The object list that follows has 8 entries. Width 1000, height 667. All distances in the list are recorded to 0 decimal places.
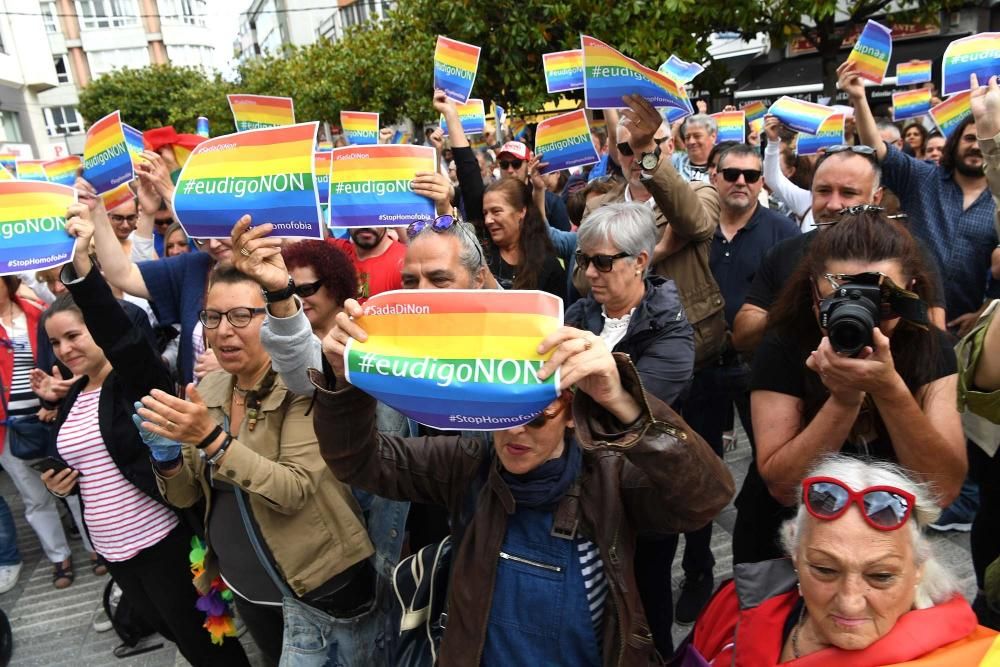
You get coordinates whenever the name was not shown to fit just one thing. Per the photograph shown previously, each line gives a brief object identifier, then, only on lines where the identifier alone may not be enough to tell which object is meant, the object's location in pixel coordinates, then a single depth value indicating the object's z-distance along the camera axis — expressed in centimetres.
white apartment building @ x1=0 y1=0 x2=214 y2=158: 4781
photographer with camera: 163
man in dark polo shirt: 340
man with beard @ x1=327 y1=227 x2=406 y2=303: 366
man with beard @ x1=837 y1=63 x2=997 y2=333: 349
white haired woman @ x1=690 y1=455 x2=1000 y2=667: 144
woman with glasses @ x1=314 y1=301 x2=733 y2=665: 166
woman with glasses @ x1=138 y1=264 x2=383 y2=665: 227
